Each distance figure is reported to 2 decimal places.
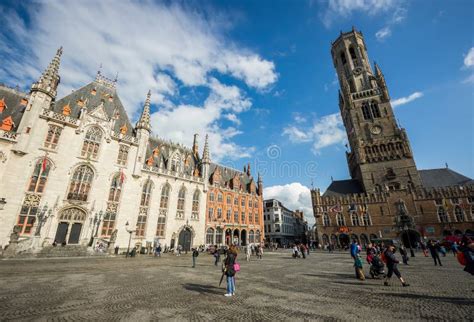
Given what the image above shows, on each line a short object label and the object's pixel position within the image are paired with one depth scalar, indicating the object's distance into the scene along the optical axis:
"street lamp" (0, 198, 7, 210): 18.81
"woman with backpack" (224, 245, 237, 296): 6.85
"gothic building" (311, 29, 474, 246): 36.94
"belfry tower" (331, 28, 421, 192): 42.72
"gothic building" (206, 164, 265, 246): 36.81
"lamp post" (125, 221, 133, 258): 24.33
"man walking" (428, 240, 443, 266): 13.79
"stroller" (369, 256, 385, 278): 10.01
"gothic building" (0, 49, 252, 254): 20.52
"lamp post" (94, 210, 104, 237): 23.50
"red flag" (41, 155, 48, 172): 21.59
